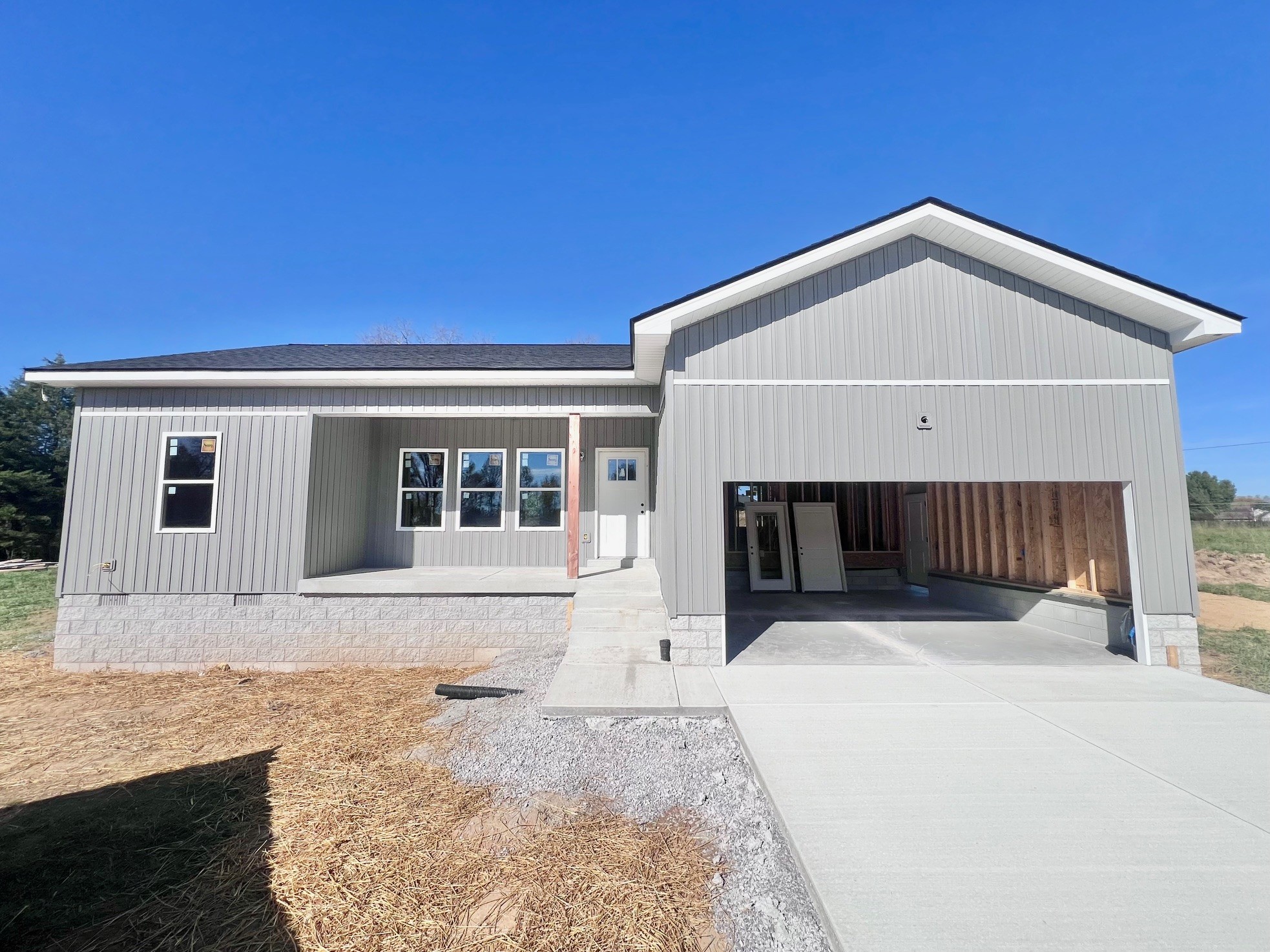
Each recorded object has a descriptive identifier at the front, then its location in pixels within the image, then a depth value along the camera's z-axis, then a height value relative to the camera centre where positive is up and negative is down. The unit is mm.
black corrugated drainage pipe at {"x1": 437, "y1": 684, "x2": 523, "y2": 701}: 5191 -1714
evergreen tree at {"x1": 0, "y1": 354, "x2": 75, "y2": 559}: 17984 +2083
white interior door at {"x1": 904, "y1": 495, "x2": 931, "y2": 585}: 9938 -410
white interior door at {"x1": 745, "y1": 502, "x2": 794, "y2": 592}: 10328 -554
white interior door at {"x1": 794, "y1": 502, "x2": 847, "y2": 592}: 10391 -556
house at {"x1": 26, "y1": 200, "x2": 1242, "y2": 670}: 5617 +761
